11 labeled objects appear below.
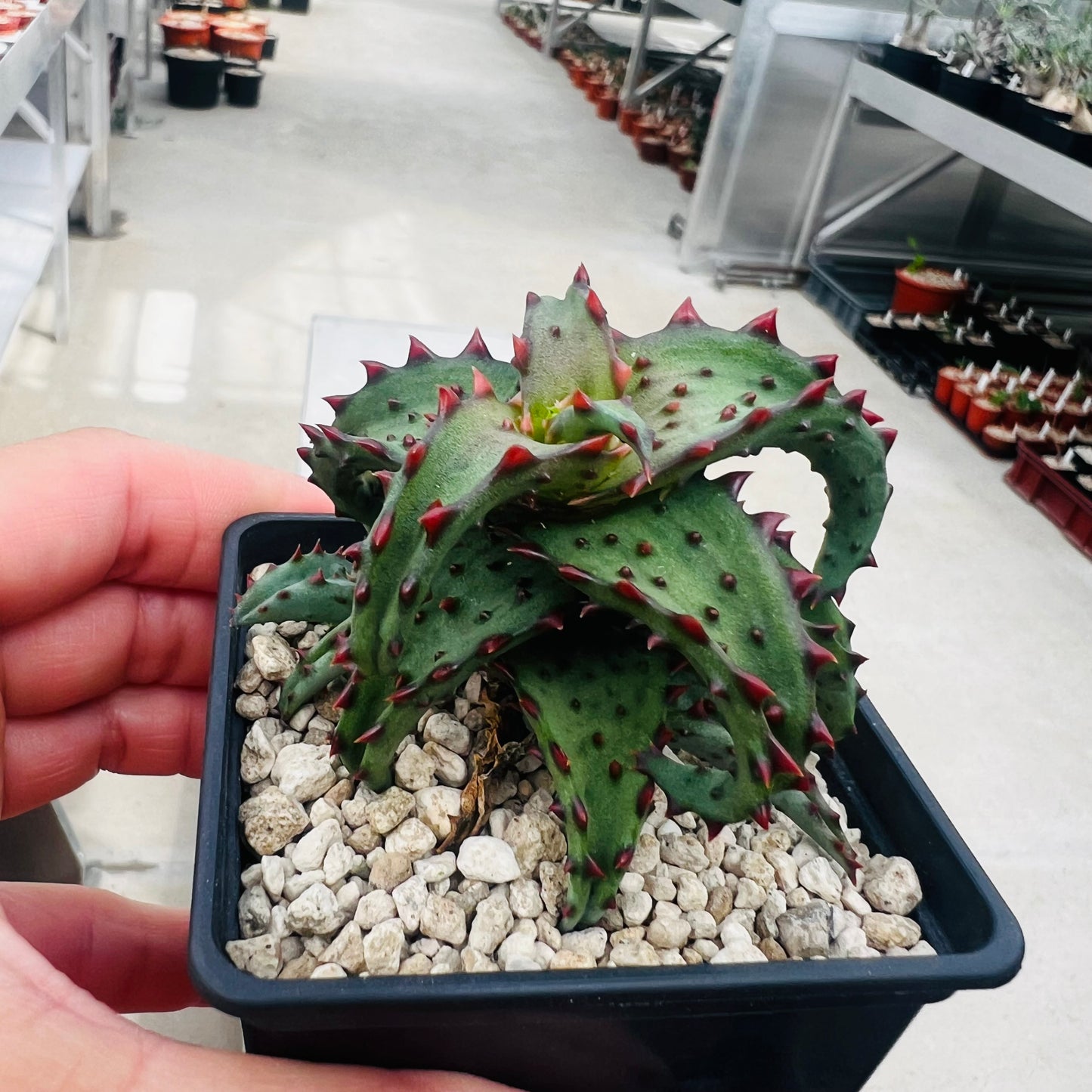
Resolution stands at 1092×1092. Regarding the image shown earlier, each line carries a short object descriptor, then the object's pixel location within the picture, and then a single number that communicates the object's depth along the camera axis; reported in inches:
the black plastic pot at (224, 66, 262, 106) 164.4
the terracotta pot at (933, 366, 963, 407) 105.0
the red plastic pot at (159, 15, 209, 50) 169.0
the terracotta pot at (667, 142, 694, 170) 173.0
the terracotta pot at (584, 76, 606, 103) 206.1
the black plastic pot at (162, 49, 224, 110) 159.3
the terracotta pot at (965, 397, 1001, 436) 99.7
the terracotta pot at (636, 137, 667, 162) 177.0
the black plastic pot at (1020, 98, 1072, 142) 96.6
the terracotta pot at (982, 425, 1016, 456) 98.1
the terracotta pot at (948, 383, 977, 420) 102.7
